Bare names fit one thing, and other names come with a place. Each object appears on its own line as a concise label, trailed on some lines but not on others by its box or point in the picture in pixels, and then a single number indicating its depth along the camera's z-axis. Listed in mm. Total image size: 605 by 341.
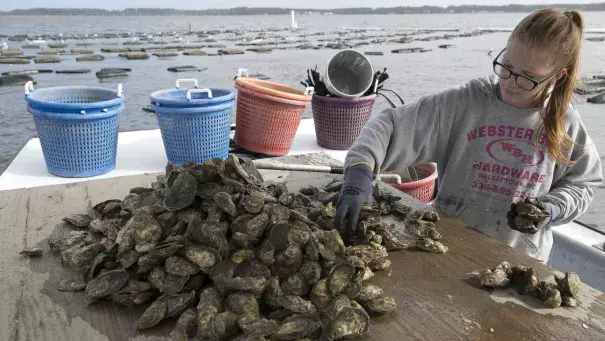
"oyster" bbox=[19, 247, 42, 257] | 2232
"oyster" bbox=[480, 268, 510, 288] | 1979
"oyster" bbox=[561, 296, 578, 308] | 1872
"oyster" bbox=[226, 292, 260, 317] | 1741
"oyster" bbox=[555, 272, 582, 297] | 1901
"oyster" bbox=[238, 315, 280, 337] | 1645
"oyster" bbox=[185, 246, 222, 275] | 1888
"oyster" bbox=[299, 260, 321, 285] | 1904
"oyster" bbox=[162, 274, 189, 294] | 1850
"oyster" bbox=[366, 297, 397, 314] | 1836
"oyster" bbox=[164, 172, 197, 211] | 2129
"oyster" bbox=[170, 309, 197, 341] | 1651
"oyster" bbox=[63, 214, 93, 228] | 2531
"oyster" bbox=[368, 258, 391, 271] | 2133
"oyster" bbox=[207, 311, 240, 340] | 1665
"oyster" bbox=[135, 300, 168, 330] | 1729
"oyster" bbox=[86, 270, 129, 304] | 1868
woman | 2400
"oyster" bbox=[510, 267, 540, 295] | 1938
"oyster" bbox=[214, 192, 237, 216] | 2070
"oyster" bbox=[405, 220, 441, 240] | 2410
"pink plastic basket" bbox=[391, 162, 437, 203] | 3703
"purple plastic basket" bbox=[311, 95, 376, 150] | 5184
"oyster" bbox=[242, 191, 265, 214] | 2082
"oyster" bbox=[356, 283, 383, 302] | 1885
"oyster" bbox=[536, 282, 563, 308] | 1860
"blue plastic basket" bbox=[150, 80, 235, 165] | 4309
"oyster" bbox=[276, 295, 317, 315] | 1764
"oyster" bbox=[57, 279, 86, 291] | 1958
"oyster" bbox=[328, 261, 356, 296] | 1866
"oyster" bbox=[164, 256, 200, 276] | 1884
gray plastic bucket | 5352
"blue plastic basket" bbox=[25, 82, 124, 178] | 3959
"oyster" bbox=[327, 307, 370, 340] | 1664
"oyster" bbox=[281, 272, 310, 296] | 1861
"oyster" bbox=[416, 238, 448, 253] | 2293
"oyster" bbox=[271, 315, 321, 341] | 1653
